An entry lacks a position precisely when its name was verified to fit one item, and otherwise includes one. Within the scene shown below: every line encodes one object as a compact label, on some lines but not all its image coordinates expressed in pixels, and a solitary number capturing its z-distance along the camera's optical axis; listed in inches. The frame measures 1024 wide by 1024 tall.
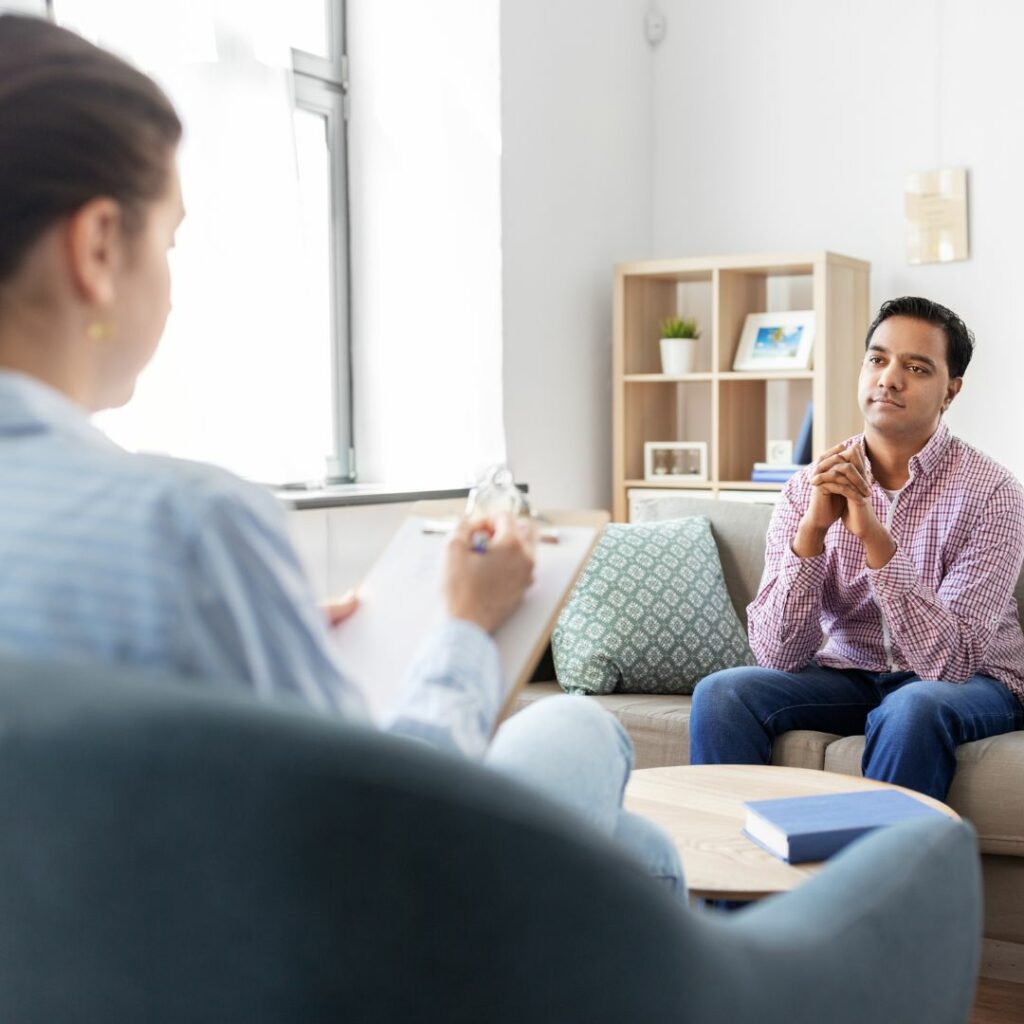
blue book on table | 67.1
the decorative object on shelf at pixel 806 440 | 175.9
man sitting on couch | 98.7
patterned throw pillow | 117.4
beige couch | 94.0
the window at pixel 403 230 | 165.8
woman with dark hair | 29.2
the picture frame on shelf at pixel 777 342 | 177.2
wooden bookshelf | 175.2
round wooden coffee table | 64.6
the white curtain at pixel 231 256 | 131.9
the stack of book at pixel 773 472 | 176.2
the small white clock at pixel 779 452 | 183.9
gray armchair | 25.7
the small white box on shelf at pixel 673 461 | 184.9
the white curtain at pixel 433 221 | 166.2
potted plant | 183.9
